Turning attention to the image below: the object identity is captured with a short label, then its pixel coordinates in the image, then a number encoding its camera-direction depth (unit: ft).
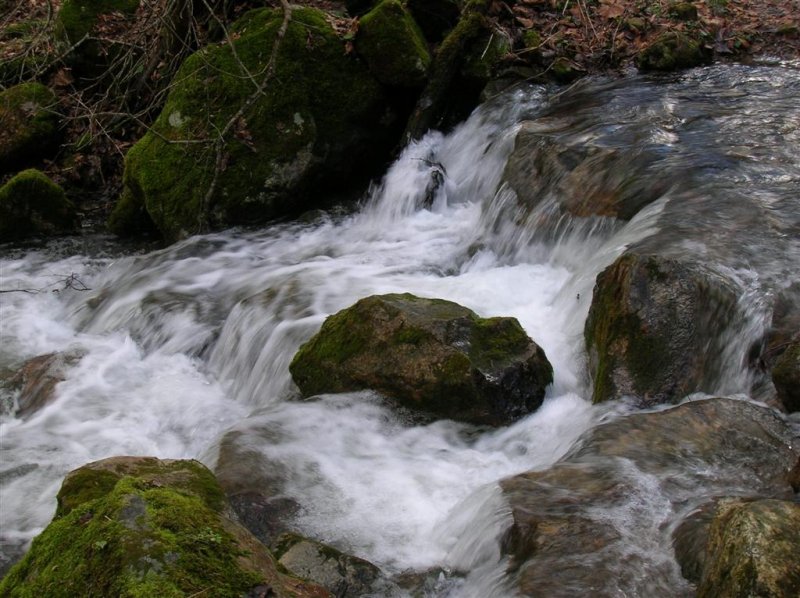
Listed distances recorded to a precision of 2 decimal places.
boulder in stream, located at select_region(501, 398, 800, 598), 10.62
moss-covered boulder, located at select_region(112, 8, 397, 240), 28.60
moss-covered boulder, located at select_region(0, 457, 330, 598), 8.00
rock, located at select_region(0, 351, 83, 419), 20.38
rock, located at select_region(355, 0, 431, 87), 29.43
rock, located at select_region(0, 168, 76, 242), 29.91
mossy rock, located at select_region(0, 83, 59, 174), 33.83
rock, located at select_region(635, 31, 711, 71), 29.86
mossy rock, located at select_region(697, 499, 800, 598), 8.16
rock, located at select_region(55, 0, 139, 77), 36.14
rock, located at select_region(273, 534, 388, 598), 11.10
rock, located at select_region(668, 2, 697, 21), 32.24
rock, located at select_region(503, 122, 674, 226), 21.74
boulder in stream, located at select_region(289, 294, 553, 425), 16.01
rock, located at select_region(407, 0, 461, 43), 32.37
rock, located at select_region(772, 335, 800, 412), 13.21
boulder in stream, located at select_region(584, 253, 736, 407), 15.26
